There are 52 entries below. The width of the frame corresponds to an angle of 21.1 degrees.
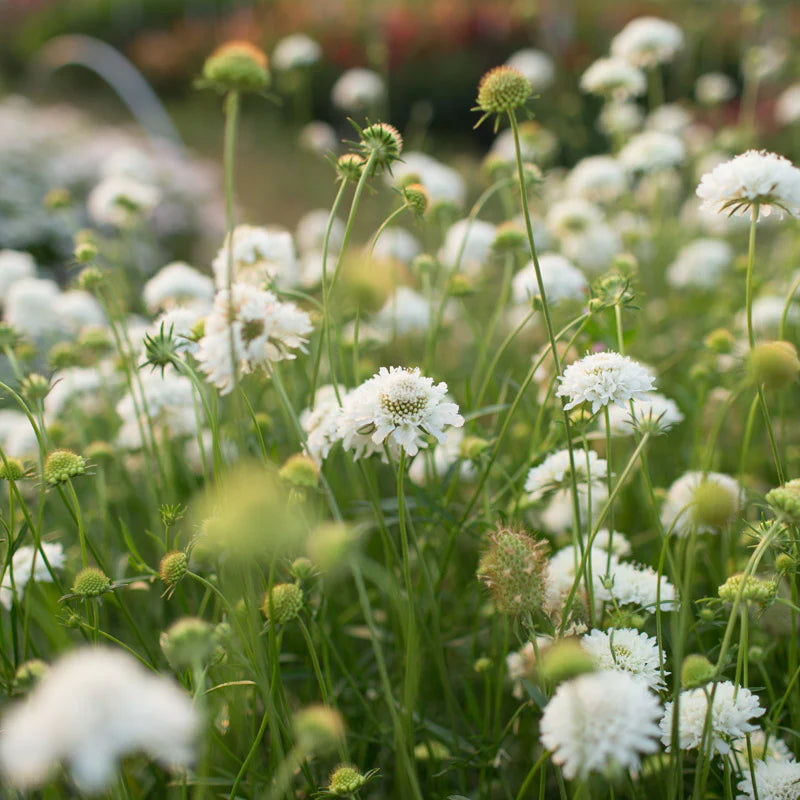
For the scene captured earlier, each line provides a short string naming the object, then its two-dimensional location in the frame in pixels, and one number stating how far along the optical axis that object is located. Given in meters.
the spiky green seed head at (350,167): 0.88
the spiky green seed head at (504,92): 0.84
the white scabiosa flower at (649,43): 1.33
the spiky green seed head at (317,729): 0.73
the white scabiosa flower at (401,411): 0.84
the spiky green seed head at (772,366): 0.80
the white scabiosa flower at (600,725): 0.75
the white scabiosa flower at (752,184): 0.86
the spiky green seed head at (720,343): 1.02
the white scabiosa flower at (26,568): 0.92
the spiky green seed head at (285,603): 0.83
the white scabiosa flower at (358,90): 1.60
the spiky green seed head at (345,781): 0.81
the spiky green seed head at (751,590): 0.82
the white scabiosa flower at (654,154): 1.32
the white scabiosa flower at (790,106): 1.59
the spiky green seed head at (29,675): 0.81
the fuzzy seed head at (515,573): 0.82
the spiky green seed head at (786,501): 0.80
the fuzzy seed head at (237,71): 0.80
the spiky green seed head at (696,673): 0.79
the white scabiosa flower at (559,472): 0.91
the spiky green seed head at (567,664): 0.74
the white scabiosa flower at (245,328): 0.82
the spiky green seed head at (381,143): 0.86
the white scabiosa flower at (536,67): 1.73
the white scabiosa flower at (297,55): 1.51
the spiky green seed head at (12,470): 0.87
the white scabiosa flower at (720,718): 0.82
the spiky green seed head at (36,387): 0.94
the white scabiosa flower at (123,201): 1.13
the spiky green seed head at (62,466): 0.86
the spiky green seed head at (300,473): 0.84
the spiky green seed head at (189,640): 0.75
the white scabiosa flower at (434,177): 1.30
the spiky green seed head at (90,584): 0.84
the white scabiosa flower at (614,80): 1.27
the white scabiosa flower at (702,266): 1.45
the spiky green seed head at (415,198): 0.88
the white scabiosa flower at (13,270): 1.14
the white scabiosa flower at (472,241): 1.17
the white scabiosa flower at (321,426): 0.89
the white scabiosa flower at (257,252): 0.98
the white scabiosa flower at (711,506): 0.79
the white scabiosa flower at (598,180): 1.45
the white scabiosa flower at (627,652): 0.83
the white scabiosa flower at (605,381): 0.85
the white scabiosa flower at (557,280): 1.05
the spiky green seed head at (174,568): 0.83
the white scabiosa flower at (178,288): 1.06
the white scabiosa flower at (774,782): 0.84
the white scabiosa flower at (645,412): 0.94
